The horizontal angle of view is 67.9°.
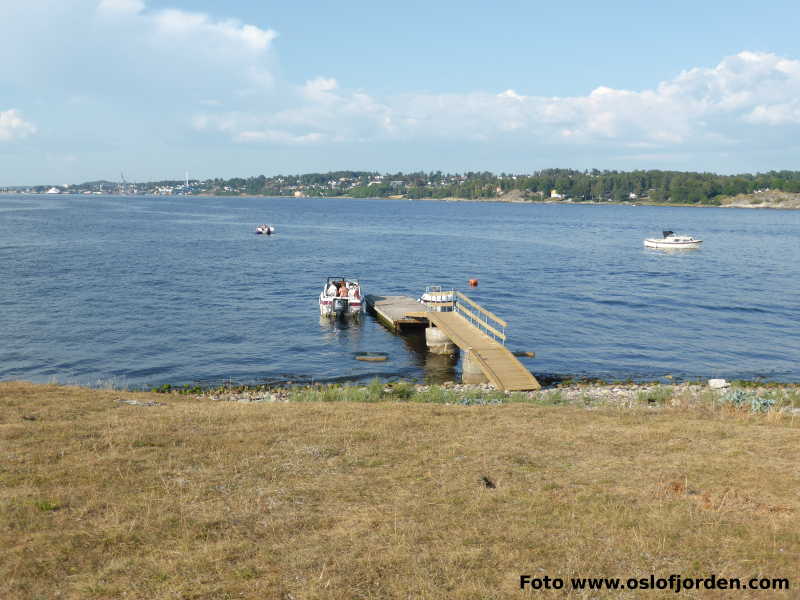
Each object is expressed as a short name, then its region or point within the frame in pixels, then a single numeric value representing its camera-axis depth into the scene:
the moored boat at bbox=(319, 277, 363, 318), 36.47
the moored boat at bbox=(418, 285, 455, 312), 33.19
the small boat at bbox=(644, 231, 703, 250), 80.24
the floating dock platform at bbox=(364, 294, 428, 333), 33.59
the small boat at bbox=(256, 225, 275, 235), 98.19
